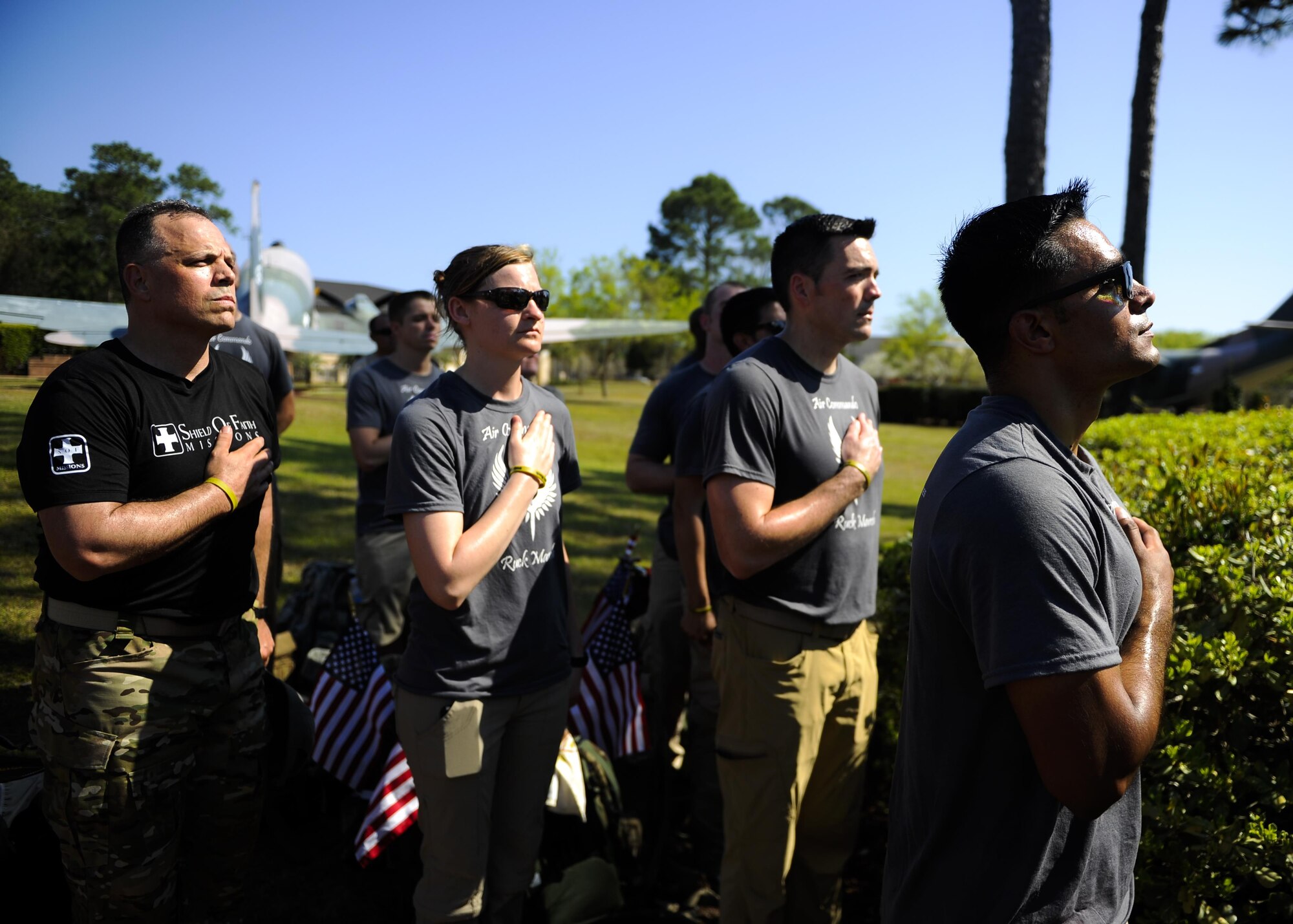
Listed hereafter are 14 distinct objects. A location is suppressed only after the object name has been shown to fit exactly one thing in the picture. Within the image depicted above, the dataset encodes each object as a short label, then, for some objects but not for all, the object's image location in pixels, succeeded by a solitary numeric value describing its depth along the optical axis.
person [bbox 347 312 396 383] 6.45
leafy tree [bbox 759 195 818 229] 87.62
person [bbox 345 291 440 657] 5.16
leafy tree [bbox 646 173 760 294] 82.31
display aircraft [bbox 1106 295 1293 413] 28.81
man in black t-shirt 2.40
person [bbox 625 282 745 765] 4.60
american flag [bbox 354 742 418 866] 3.23
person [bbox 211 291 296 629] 4.46
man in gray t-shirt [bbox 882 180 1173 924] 1.46
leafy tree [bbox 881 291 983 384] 65.56
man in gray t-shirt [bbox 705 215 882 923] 2.90
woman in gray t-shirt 2.68
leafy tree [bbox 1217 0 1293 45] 13.64
